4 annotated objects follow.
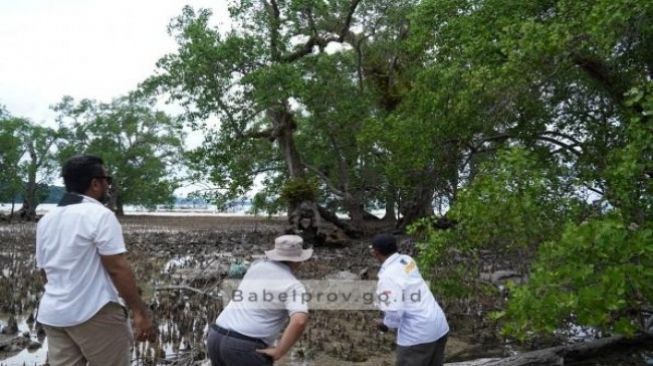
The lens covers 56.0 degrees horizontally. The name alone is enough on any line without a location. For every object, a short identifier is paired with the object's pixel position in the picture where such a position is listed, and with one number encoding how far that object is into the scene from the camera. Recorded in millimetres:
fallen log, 5707
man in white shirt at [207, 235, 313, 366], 3180
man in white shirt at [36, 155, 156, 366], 3211
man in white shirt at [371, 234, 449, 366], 4074
